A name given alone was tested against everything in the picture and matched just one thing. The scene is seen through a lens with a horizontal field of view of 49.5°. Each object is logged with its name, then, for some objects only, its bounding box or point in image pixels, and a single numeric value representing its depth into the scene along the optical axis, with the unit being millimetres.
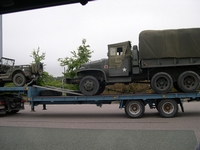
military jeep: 12414
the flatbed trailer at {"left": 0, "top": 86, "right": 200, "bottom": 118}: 10273
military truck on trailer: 10375
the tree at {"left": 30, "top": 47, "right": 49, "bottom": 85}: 29383
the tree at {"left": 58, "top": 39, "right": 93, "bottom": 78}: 26648
